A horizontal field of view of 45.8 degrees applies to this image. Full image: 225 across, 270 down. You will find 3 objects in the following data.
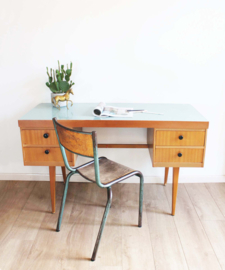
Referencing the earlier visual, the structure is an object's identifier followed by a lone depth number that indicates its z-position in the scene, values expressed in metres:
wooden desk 1.76
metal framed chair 1.42
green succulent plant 2.06
